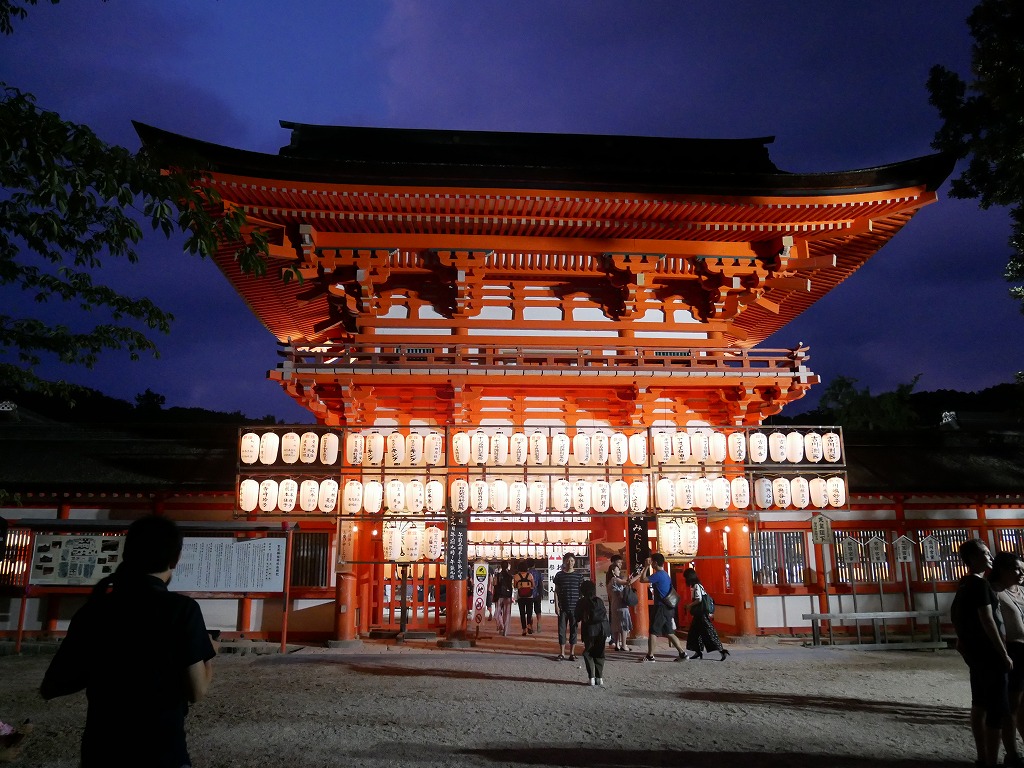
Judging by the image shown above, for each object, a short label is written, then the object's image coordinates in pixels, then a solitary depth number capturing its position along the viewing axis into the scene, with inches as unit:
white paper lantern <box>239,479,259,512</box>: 511.8
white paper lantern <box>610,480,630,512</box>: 522.0
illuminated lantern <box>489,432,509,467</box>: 518.0
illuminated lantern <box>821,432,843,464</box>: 546.0
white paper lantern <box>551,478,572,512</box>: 517.3
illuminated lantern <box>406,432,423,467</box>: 516.5
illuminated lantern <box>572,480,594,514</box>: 519.8
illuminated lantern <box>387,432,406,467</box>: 516.4
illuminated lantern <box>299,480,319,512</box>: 510.6
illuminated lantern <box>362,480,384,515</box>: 511.5
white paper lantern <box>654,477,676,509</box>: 525.0
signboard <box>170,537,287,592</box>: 487.5
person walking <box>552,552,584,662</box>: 473.1
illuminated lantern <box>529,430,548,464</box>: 516.4
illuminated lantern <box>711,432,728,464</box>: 534.9
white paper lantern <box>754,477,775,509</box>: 535.5
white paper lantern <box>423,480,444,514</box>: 513.7
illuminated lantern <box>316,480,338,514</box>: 511.5
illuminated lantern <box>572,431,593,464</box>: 517.3
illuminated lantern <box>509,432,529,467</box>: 519.2
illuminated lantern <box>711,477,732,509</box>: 528.1
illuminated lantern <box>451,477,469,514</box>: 513.3
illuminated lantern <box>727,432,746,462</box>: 537.3
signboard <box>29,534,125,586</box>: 506.0
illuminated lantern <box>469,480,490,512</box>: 514.3
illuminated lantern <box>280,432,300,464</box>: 519.8
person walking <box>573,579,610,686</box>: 382.6
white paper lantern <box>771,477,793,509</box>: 540.1
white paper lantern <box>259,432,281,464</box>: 519.5
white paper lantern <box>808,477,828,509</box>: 541.3
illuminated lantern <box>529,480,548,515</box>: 519.8
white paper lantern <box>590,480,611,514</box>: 521.7
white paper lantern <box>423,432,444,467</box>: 515.8
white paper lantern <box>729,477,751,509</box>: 535.2
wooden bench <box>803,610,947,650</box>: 526.0
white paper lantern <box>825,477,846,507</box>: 545.6
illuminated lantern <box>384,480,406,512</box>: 513.3
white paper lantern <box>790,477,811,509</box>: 541.6
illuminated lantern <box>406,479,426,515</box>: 515.2
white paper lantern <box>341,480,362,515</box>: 511.2
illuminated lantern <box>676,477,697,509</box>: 525.0
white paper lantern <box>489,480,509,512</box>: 520.4
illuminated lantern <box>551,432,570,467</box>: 522.3
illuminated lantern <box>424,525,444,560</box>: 517.0
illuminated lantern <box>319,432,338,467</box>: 519.2
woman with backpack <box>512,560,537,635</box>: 671.8
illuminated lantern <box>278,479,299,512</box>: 512.7
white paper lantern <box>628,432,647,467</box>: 526.9
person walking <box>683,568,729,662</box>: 469.7
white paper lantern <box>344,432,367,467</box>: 520.4
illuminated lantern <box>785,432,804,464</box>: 539.8
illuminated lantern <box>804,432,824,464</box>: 543.8
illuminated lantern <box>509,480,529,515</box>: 519.8
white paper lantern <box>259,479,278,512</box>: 513.3
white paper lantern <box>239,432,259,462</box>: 518.3
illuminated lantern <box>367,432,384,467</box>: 516.7
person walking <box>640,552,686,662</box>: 464.8
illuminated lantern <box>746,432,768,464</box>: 534.3
